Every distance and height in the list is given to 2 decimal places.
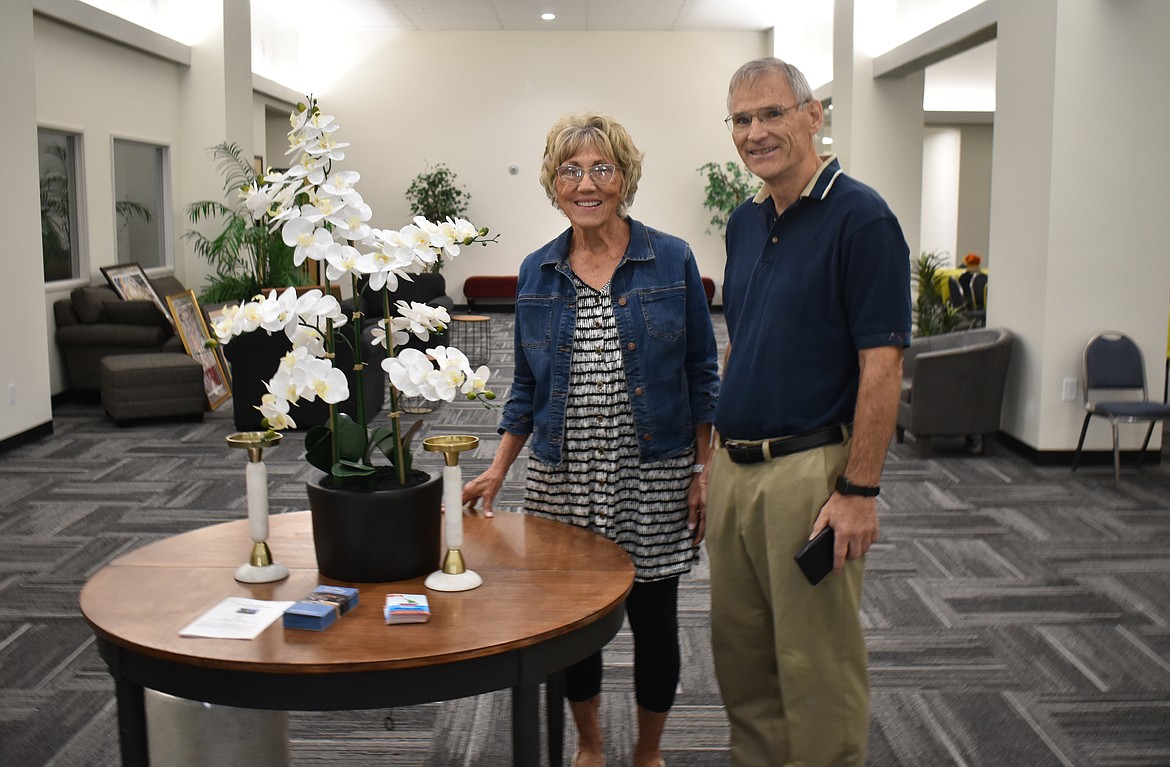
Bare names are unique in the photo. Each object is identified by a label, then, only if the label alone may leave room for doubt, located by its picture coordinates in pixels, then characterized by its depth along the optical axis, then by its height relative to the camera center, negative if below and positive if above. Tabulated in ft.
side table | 34.68 -2.06
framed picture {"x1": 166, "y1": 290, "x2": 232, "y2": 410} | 27.96 -1.60
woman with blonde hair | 7.79 -0.68
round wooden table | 5.39 -1.85
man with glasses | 6.63 -0.71
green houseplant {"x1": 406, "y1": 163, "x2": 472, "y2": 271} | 51.08 +4.19
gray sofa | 27.63 -1.29
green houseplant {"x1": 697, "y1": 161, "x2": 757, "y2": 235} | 51.29 +4.69
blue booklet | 5.72 -1.75
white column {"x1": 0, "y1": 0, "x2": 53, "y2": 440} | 22.00 +0.71
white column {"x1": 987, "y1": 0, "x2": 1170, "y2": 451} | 19.95 +1.80
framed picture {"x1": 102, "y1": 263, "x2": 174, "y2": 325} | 29.76 -0.07
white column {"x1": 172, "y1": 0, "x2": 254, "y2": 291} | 34.68 +5.60
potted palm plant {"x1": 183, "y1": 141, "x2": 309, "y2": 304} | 31.48 +1.01
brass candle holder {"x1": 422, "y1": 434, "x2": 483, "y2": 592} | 6.31 -1.42
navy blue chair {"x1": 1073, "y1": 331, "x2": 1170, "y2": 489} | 20.04 -1.49
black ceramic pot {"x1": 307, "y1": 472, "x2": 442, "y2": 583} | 6.23 -1.46
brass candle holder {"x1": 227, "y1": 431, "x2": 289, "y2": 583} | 6.47 -1.48
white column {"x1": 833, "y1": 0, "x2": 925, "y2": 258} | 32.22 +4.87
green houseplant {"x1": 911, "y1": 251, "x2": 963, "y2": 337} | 26.58 -0.61
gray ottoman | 25.07 -2.46
